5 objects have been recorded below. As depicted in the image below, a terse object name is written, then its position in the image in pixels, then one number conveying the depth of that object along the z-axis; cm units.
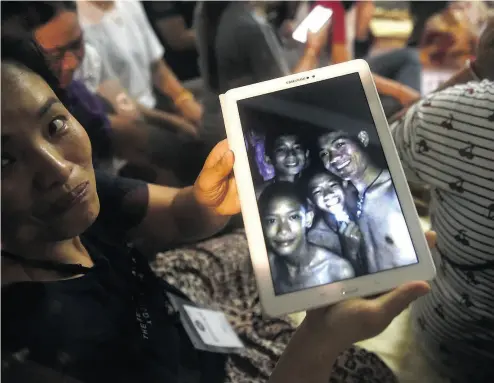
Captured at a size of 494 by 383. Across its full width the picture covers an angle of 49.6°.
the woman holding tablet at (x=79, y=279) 41
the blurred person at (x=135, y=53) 72
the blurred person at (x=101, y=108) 47
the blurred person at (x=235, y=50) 56
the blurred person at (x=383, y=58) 64
